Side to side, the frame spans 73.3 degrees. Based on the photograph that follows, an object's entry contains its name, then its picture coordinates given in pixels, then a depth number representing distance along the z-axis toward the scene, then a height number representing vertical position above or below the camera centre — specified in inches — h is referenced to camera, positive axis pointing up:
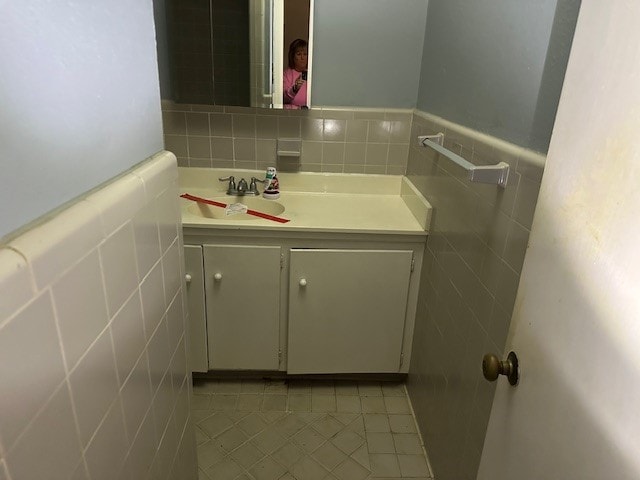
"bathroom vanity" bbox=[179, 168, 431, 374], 62.4 -29.2
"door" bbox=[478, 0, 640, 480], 16.4 -8.0
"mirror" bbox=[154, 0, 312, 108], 66.5 +3.3
